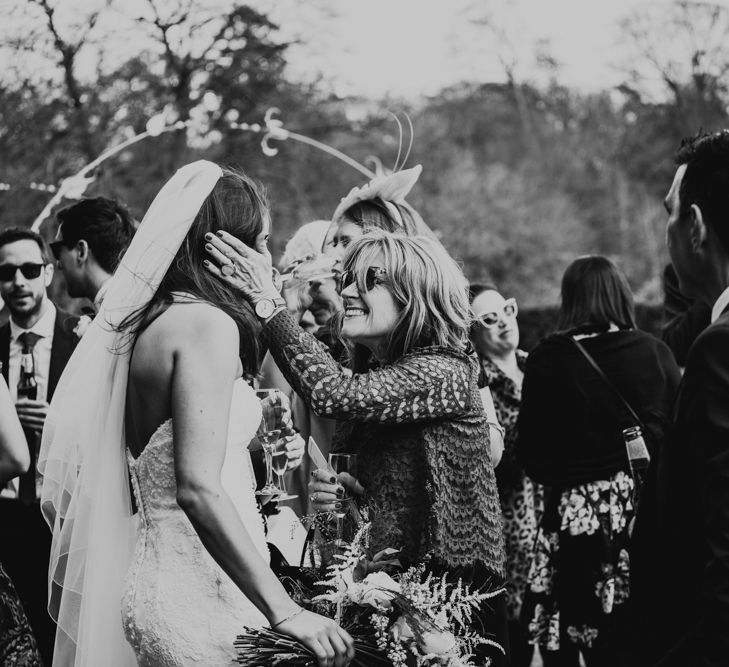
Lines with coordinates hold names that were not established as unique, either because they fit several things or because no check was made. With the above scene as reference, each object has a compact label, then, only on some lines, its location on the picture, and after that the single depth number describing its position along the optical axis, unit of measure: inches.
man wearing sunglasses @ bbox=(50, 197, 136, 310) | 187.8
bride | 90.8
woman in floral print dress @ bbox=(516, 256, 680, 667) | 189.3
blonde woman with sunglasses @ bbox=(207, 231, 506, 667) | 114.4
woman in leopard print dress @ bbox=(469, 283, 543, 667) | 208.1
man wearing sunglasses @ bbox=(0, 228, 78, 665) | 181.8
